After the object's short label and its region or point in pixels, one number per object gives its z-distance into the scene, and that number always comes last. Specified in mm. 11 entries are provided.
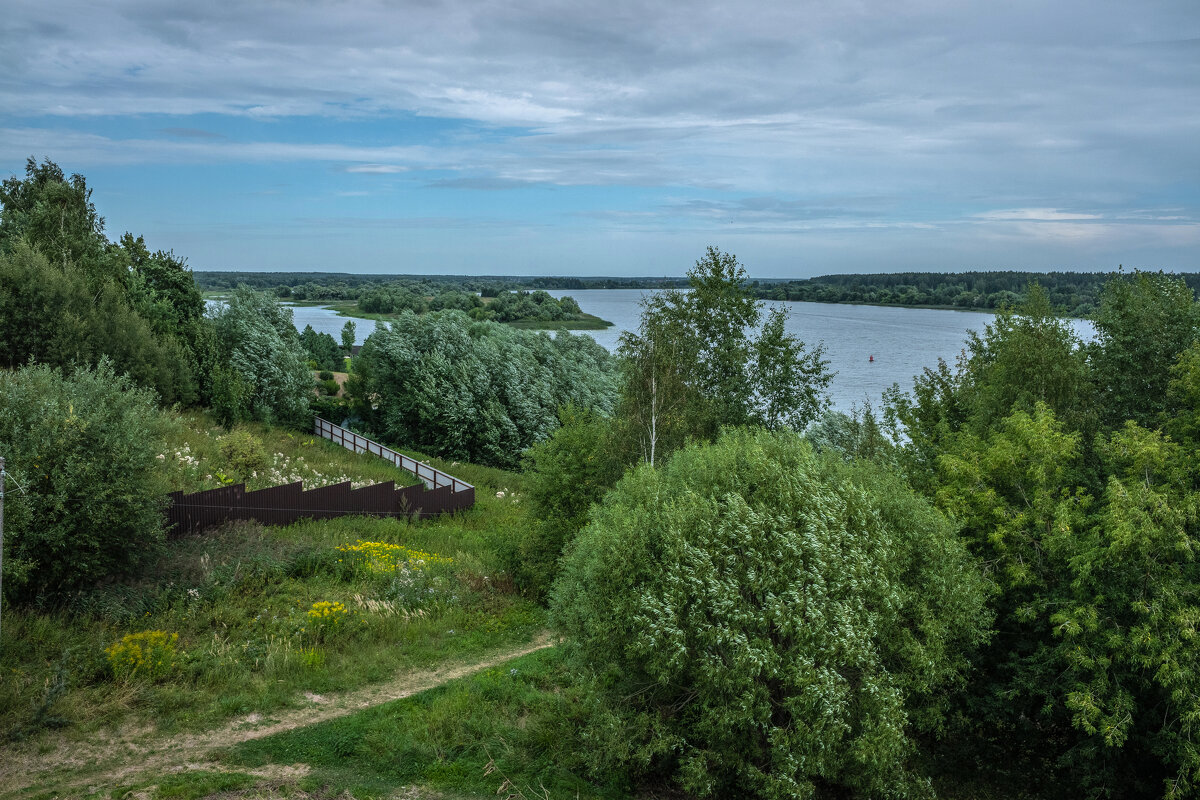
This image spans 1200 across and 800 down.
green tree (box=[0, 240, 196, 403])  27578
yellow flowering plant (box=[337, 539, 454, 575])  16844
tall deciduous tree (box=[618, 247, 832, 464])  19062
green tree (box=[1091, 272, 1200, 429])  18656
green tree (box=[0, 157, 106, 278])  34344
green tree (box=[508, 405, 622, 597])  18641
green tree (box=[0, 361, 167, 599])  12984
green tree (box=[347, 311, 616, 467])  42969
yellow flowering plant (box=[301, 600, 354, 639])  13930
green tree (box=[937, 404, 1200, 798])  11047
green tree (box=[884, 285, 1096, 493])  19094
